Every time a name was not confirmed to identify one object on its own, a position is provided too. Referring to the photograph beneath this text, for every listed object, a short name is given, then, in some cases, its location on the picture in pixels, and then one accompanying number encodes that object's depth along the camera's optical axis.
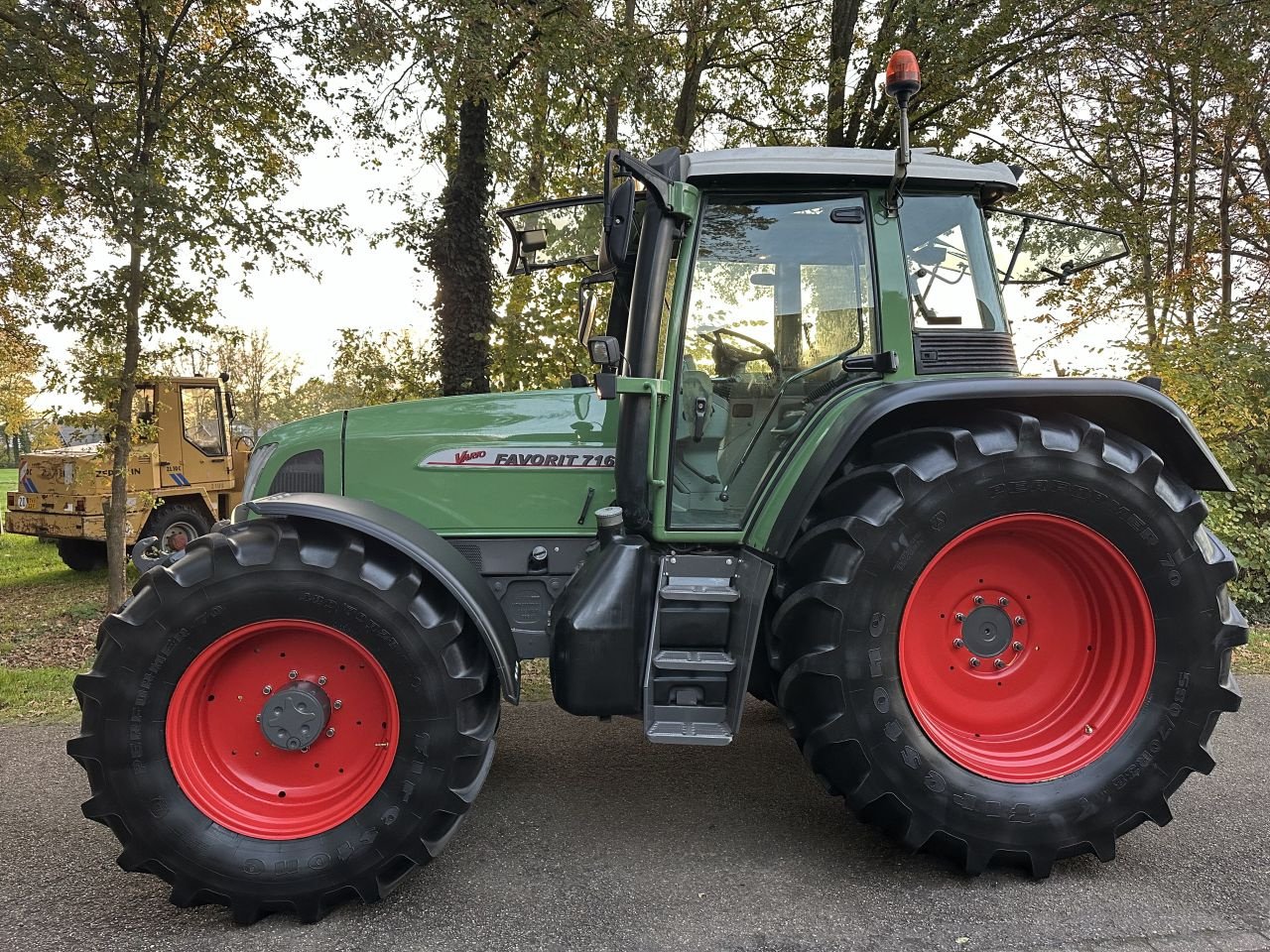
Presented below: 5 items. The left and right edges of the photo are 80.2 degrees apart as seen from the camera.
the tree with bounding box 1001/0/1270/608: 6.49
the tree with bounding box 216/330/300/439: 28.48
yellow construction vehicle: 9.16
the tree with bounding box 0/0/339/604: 5.23
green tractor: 2.29
